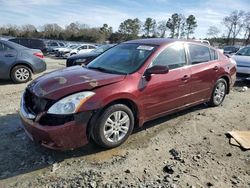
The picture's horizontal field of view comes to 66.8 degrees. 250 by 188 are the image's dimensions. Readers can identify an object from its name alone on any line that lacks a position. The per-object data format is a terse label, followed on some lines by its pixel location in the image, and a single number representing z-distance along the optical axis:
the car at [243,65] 6.70
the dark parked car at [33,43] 16.87
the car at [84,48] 17.52
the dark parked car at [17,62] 5.93
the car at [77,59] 7.90
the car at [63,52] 17.78
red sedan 2.47
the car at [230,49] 15.48
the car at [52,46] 19.49
